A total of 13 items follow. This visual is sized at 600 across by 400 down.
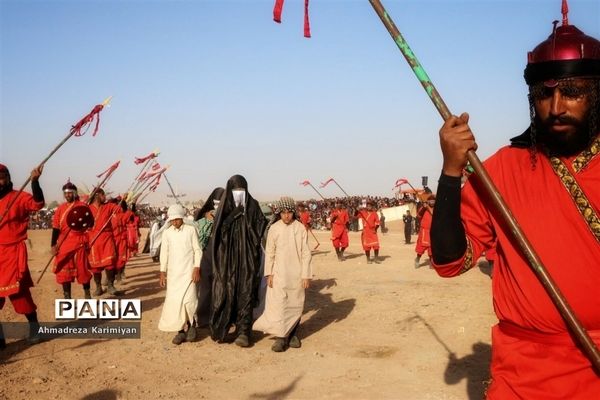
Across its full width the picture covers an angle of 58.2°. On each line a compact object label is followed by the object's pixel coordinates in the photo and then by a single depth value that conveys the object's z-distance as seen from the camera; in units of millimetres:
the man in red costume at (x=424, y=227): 12977
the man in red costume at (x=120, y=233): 11961
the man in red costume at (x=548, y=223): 1895
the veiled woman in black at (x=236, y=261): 7160
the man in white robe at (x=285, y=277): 6836
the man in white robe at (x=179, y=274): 7180
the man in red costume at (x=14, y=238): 6617
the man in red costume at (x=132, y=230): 14738
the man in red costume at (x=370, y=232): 16062
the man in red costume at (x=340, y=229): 17141
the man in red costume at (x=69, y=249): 9516
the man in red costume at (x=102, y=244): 10828
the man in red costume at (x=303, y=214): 19411
